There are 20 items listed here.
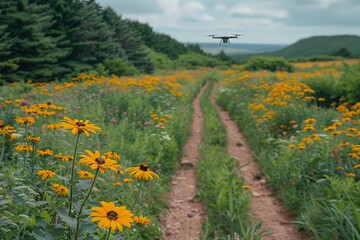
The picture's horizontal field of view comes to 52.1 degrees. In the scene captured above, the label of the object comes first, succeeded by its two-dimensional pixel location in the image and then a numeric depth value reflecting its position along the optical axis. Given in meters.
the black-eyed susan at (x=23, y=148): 2.97
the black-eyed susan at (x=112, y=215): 1.59
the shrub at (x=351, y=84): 10.23
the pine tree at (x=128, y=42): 30.58
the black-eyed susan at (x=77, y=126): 1.91
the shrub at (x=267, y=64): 28.40
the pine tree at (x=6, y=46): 15.84
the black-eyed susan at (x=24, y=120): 2.98
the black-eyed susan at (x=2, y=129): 2.85
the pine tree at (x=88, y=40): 21.81
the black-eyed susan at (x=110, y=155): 2.61
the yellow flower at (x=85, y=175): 2.67
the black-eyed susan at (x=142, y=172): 2.13
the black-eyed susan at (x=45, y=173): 2.49
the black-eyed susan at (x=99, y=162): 1.84
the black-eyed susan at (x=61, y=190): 2.45
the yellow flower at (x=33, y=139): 2.86
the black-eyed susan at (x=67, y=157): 2.76
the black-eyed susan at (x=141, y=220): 2.32
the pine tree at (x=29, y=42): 17.02
